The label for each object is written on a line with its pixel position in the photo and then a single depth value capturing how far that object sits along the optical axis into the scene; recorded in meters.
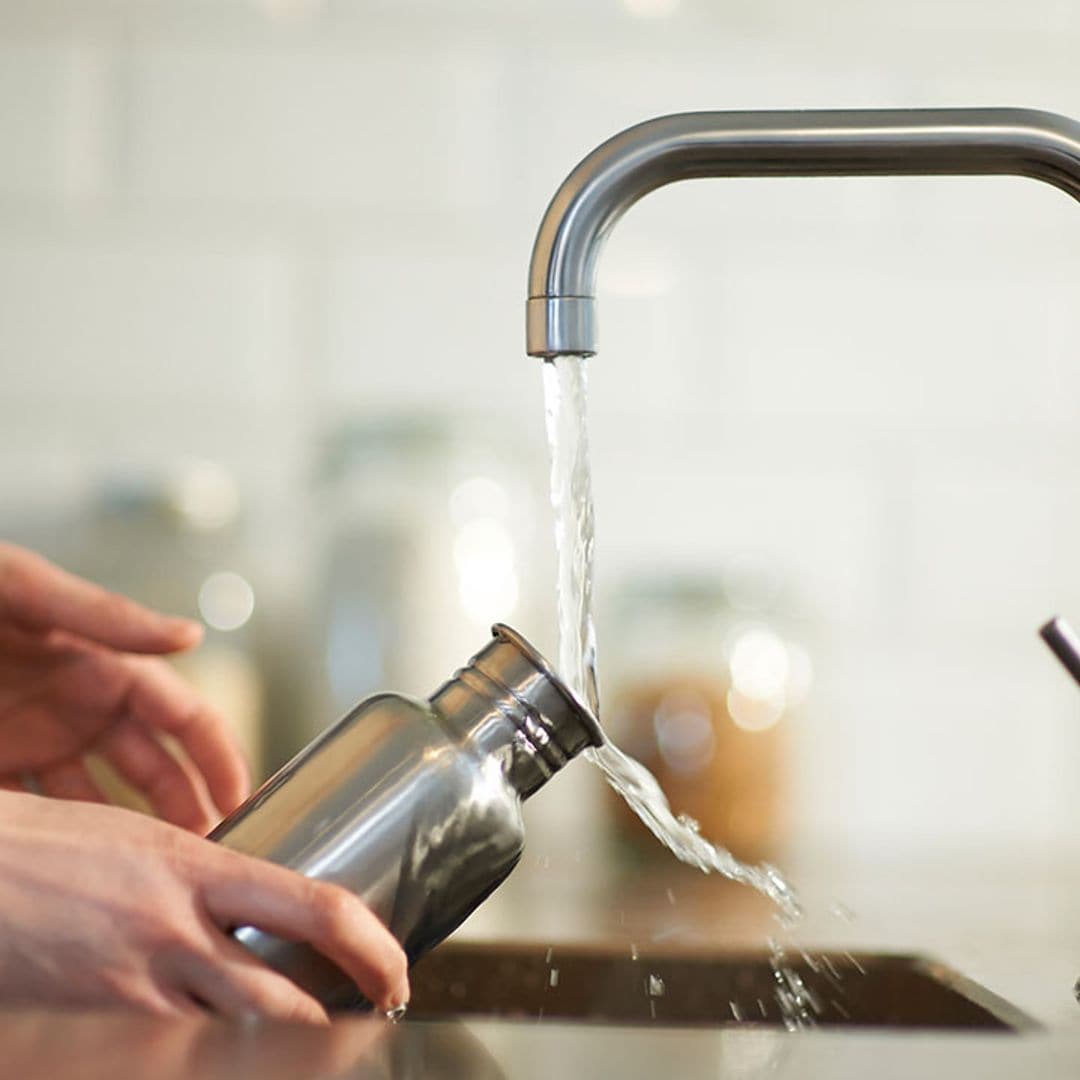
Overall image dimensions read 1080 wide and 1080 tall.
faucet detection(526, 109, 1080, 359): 1.01
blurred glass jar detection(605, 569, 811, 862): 1.72
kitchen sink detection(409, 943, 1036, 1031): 1.18
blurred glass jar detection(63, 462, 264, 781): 1.73
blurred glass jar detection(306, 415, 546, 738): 1.72
